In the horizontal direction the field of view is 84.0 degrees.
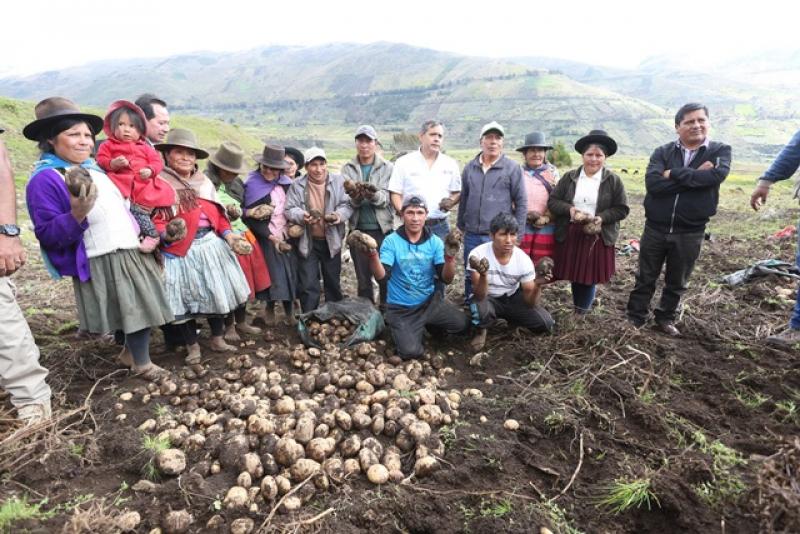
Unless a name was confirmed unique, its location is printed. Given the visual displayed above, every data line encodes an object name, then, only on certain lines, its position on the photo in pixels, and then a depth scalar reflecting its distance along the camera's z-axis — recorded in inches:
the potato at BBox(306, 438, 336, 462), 105.0
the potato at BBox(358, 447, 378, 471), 104.2
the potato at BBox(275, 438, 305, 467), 103.1
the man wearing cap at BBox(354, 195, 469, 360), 170.6
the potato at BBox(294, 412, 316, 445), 109.6
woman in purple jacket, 119.3
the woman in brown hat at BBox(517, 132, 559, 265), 192.9
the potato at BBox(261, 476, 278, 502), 95.0
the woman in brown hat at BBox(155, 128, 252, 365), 153.0
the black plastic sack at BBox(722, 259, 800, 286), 244.3
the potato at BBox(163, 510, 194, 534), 85.6
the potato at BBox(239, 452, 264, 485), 100.0
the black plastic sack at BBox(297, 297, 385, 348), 181.6
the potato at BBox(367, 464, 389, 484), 101.0
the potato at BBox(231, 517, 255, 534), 86.0
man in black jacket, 162.2
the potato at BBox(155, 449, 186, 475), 100.9
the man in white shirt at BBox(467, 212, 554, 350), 164.4
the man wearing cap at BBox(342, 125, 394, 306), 194.9
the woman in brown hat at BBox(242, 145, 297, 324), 186.9
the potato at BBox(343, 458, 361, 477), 103.0
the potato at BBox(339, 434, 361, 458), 108.0
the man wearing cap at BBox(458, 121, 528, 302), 183.9
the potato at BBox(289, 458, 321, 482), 99.4
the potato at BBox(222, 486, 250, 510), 92.4
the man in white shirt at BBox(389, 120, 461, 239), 193.6
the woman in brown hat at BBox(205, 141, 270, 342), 176.6
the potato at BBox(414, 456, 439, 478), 103.7
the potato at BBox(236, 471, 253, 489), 96.9
